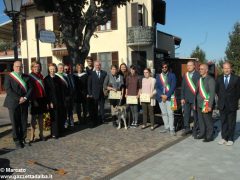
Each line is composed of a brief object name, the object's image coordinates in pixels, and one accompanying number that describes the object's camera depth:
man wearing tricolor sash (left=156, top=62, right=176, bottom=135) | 5.47
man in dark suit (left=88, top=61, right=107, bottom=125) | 6.11
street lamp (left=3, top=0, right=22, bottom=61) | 5.60
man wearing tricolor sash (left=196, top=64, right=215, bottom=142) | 4.89
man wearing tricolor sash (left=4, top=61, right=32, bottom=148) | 4.63
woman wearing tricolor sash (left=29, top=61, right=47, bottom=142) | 4.95
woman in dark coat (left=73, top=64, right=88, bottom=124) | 6.24
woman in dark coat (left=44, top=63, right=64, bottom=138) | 5.17
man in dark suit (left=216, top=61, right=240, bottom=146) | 4.66
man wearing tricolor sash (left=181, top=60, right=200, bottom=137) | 5.18
